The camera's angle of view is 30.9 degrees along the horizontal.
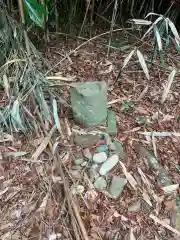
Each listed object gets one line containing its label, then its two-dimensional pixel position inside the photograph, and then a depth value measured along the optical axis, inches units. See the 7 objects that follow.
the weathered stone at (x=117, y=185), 47.8
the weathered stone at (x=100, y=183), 48.4
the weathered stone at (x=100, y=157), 51.2
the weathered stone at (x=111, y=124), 55.5
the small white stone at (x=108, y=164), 50.1
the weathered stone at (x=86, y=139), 53.6
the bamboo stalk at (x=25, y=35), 61.0
